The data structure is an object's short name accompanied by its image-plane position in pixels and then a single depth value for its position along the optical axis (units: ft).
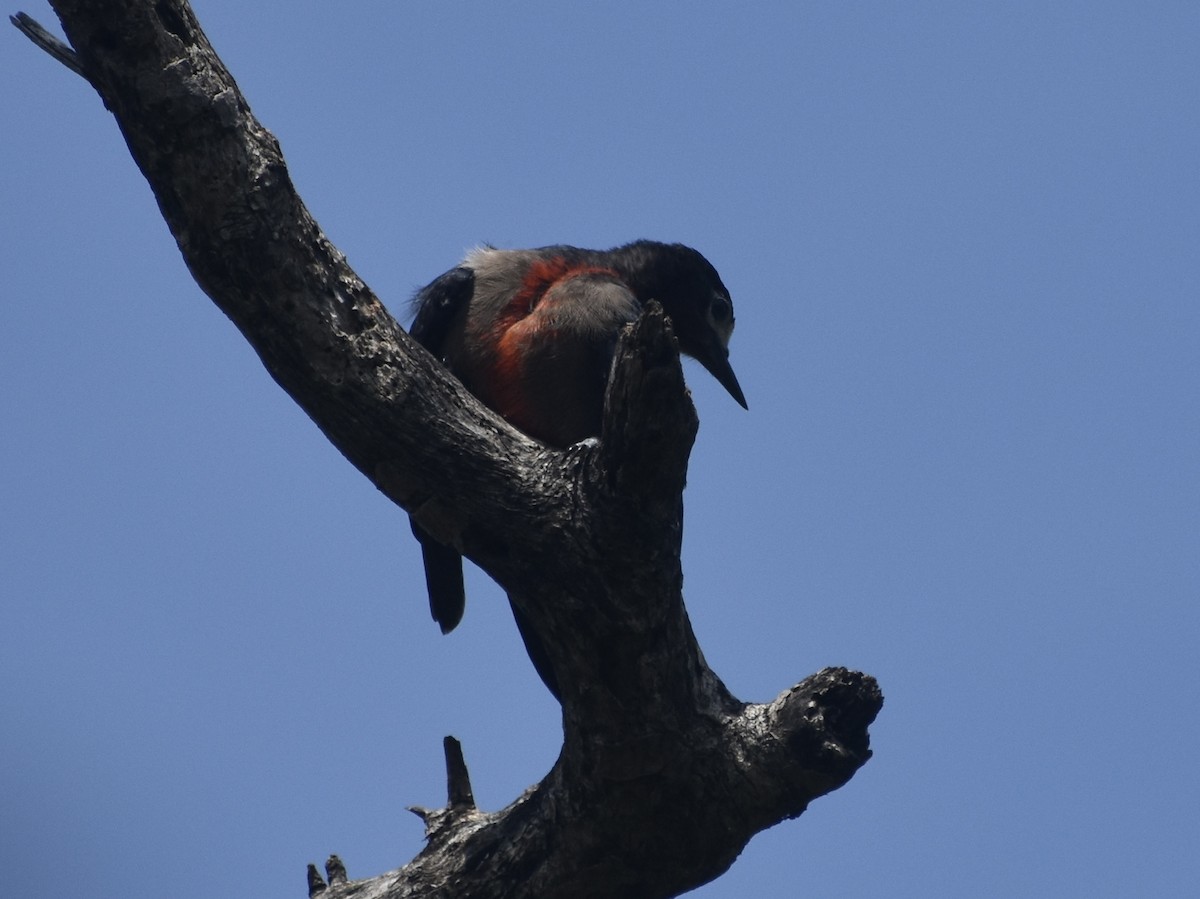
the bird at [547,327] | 38.93
